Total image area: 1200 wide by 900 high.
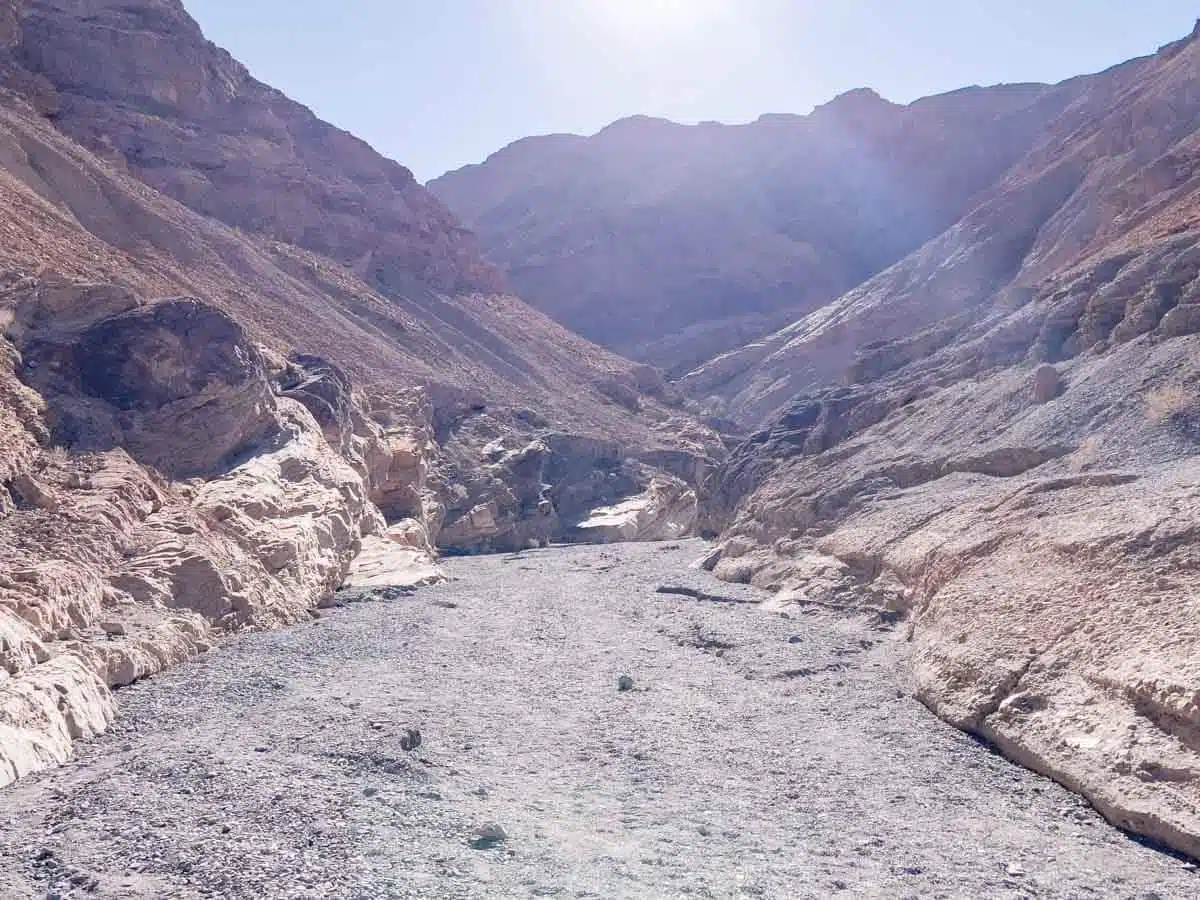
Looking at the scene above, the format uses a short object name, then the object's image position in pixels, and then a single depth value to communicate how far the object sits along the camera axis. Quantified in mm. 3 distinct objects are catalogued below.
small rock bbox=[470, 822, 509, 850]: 7133
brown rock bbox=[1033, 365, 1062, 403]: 18703
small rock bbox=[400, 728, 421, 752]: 9492
